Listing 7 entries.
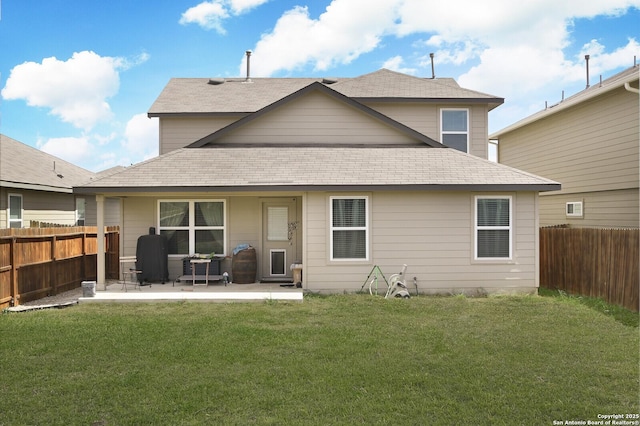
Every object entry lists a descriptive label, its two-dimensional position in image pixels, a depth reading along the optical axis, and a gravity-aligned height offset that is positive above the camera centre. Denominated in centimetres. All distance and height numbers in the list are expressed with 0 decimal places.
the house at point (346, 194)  1020 +54
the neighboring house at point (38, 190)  1381 +92
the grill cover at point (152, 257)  1084 -96
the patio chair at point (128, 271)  1061 -132
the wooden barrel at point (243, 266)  1103 -120
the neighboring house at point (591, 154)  1228 +196
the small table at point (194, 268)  1047 -120
